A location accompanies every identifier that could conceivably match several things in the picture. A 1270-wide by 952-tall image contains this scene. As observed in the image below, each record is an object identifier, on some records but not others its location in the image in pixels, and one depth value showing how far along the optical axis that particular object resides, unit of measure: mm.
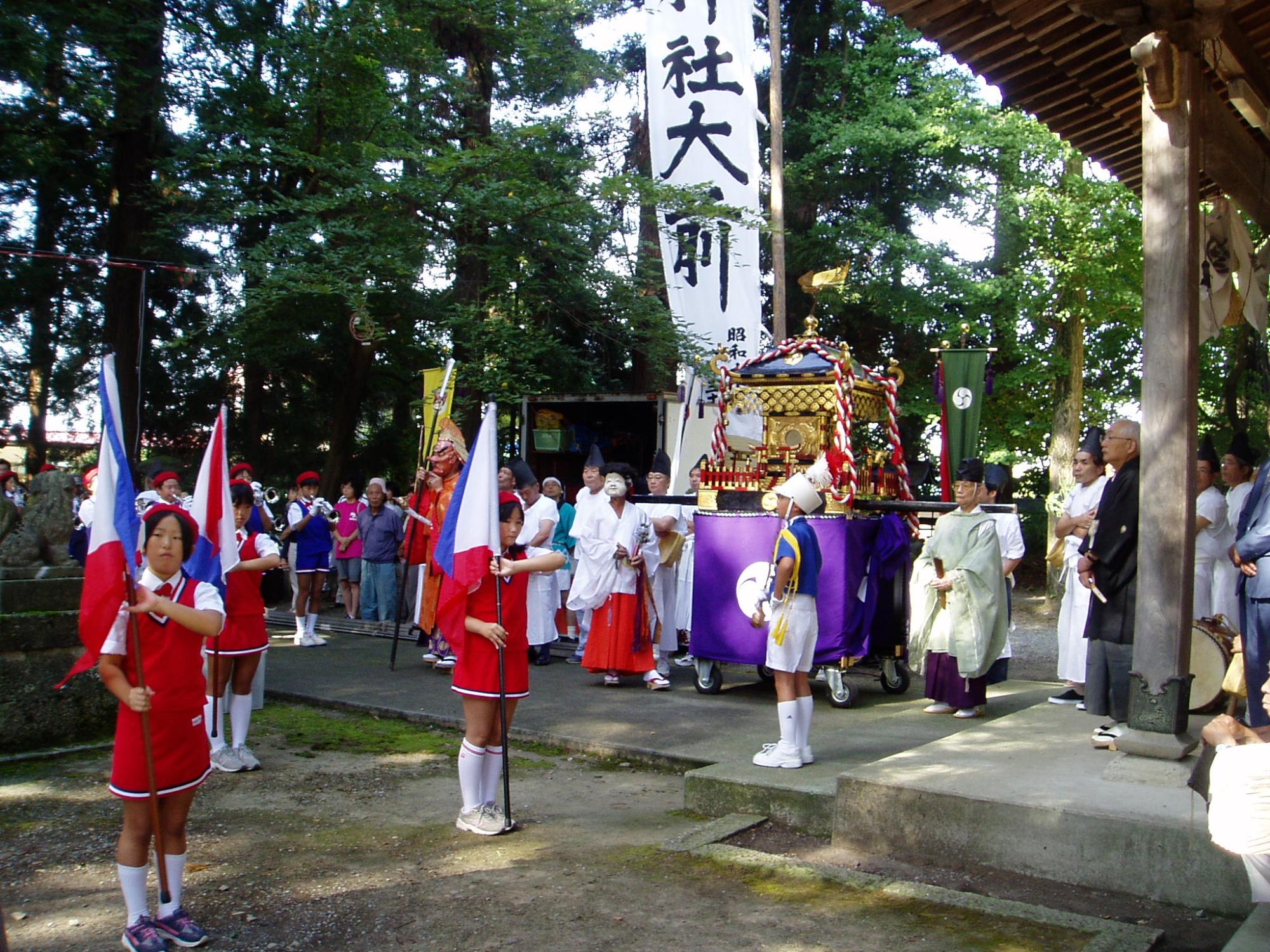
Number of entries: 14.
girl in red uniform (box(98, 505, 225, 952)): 3760
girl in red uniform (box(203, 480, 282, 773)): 6246
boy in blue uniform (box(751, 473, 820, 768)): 5980
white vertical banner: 13055
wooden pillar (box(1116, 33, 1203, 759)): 4879
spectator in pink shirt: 13820
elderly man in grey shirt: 12539
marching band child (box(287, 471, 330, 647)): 11633
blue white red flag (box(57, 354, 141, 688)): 3777
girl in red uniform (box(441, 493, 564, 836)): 5145
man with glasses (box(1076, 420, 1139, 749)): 5574
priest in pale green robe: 7715
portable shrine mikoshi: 8312
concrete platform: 4176
